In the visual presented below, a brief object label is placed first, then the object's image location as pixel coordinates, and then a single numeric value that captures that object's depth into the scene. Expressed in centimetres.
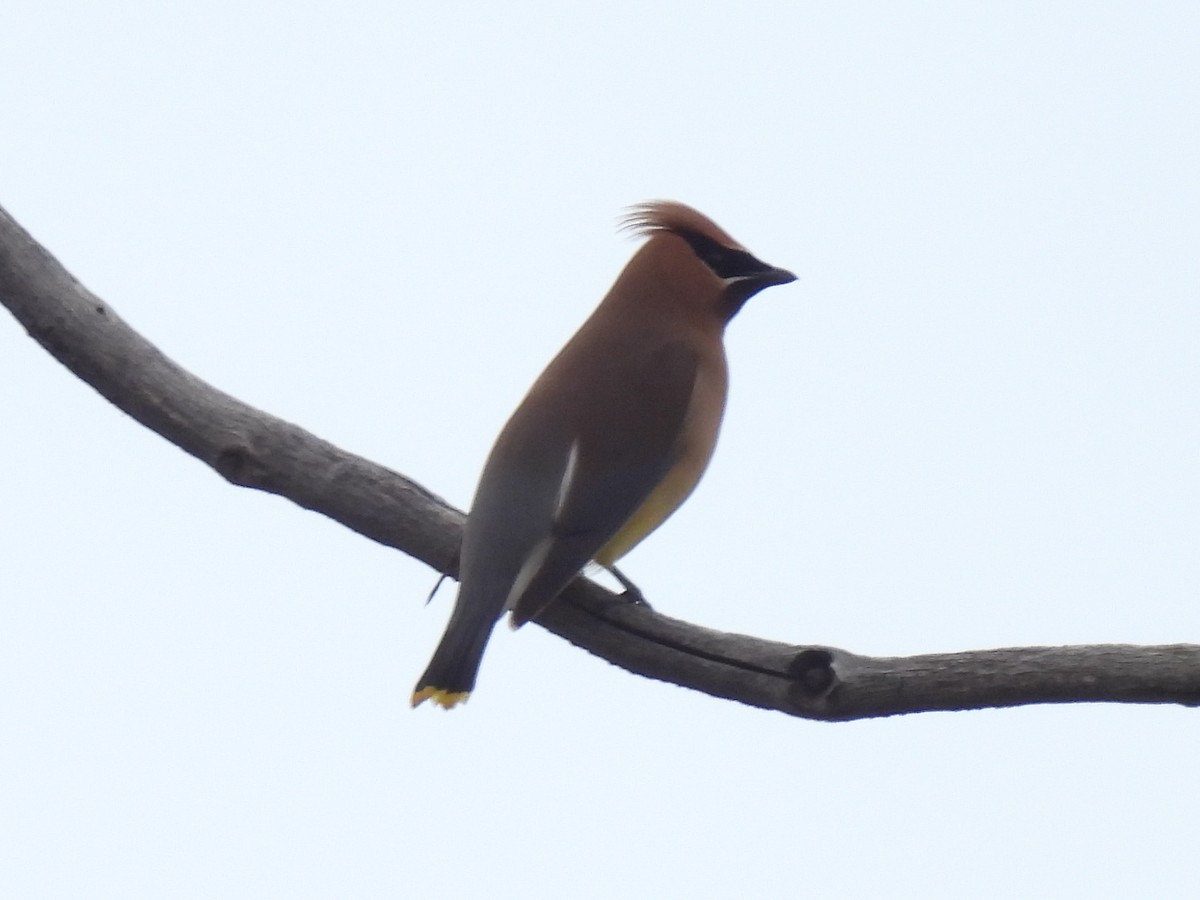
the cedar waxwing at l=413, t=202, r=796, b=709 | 771
